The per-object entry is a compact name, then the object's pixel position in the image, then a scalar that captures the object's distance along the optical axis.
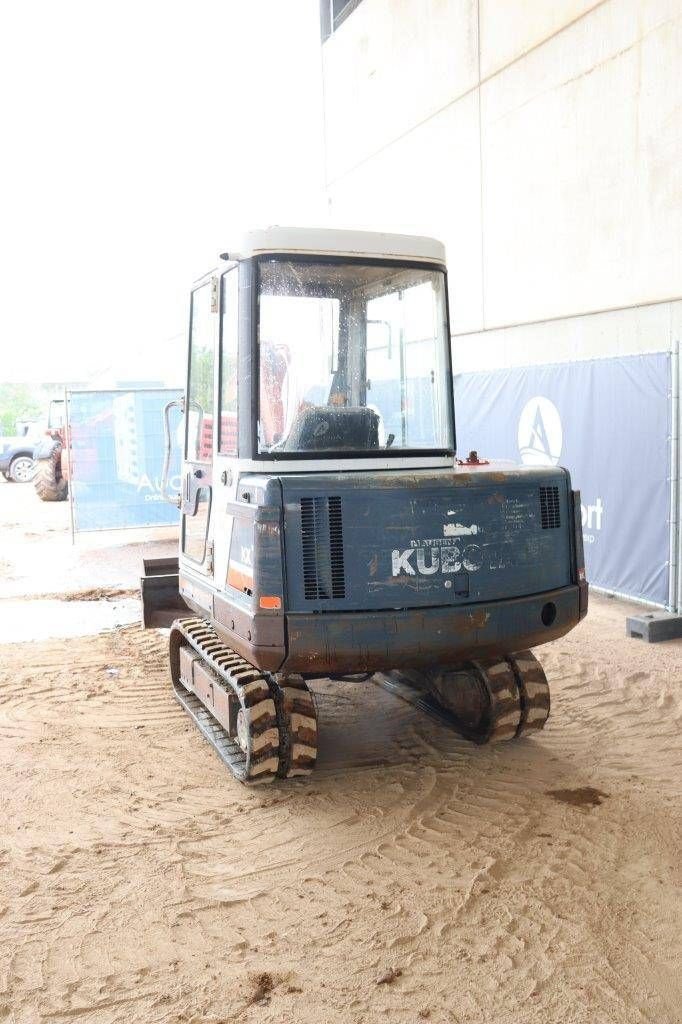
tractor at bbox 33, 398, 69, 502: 21.23
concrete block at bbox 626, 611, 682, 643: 8.40
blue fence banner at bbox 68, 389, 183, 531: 14.21
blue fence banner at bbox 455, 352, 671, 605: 9.02
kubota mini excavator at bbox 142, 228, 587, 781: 4.91
